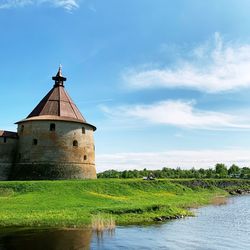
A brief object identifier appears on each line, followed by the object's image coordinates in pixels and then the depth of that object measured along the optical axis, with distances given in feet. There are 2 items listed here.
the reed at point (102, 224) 62.69
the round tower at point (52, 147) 125.90
